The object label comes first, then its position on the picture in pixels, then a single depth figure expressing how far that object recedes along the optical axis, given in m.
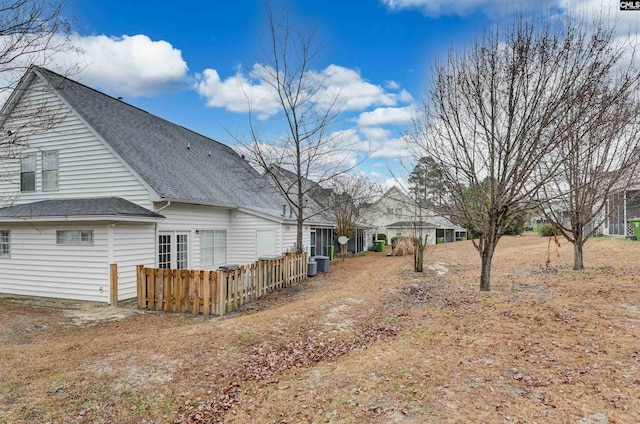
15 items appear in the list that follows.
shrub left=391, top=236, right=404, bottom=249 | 29.83
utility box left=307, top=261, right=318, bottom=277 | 17.02
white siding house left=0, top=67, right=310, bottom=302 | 10.95
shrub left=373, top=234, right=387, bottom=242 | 40.94
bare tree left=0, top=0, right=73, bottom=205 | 6.39
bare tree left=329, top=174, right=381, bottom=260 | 26.77
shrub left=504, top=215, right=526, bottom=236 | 42.95
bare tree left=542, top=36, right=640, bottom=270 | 8.22
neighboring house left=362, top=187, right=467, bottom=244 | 39.62
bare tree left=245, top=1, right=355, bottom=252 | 15.27
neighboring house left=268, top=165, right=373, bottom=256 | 22.92
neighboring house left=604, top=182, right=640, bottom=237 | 24.25
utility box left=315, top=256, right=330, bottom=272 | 18.62
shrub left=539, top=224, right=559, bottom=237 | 33.42
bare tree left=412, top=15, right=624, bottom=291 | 8.38
